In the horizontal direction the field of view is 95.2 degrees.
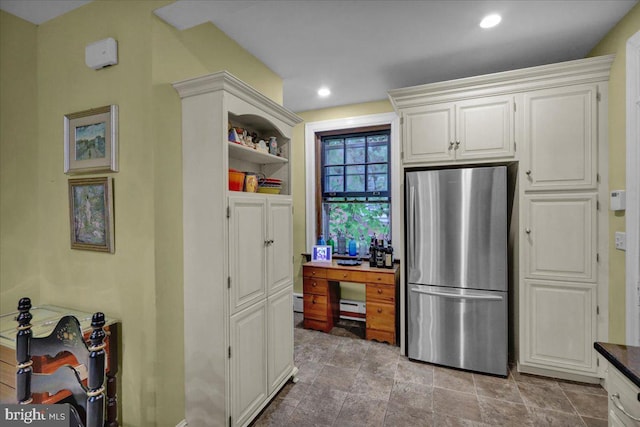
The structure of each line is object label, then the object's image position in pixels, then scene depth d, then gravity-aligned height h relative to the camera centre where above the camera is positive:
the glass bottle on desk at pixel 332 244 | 3.87 -0.44
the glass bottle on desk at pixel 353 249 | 3.78 -0.50
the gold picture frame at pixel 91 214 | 1.83 -0.02
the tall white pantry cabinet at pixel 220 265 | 1.70 -0.33
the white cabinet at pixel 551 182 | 2.29 +0.22
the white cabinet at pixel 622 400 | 0.96 -0.67
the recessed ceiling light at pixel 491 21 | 2.03 +1.35
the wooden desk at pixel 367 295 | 3.11 -0.95
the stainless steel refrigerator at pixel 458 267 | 2.47 -0.50
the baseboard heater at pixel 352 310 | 3.73 -1.28
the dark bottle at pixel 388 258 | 3.29 -0.54
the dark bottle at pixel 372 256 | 3.36 -0.53
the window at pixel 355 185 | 3.75 +0.34
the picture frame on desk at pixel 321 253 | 3.74 -0.54
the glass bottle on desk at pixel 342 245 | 3.90 -0.46
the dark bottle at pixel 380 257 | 3.32 -0.53
